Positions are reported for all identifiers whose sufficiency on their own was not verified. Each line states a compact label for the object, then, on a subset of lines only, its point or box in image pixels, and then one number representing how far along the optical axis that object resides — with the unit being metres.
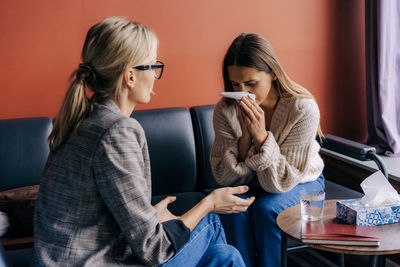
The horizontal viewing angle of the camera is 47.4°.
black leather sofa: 2.11
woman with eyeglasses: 1.09
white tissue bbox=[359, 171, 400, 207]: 1.56
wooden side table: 1.36
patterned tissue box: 1.51
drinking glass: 1.57
